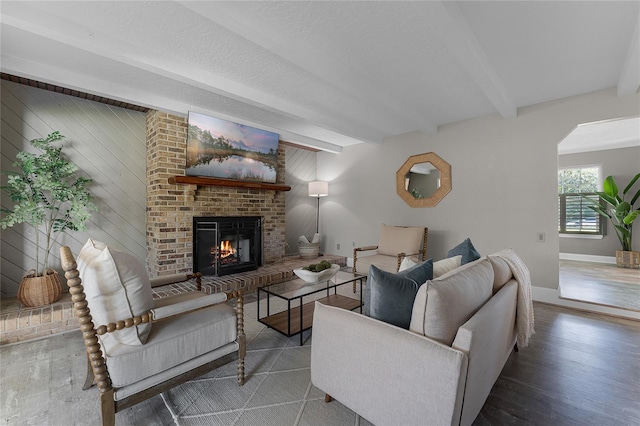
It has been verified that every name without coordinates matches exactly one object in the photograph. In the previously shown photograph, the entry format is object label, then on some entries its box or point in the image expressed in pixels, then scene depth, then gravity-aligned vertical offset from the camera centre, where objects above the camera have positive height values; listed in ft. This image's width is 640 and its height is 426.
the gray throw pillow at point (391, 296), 4.46 -1.39
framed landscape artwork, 11.81 +3.13
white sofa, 3.64 -2.18
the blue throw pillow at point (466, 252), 7.00 -1.02
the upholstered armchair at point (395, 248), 11.89 -1.67
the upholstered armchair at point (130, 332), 4.03 -2.18
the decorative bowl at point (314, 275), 8.35 -1.96
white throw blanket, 6.34 -2.22
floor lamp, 17.58 +1.75
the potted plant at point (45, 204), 8.21 +0.30
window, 18.63 +1.25
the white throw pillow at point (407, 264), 5.87 -1.10
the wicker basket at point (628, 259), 16.12 -2.61
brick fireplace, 11.08 +0.56
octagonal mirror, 13.69 +1.93
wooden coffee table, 7.16 -2.81
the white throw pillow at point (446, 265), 5.75 -1.15
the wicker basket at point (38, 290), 8.18 -2.47
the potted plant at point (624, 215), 16.05 +0.11
